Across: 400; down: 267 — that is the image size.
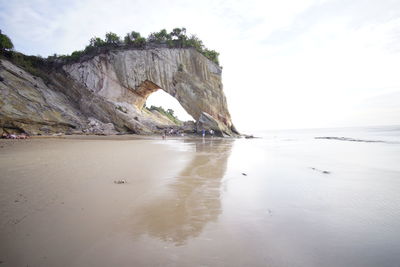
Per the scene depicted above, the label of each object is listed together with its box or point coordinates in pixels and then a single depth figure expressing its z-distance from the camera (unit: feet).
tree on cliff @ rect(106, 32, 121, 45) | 91.20
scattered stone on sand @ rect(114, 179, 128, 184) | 15.21
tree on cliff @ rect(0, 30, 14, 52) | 72.49
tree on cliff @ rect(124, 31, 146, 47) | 92.08
